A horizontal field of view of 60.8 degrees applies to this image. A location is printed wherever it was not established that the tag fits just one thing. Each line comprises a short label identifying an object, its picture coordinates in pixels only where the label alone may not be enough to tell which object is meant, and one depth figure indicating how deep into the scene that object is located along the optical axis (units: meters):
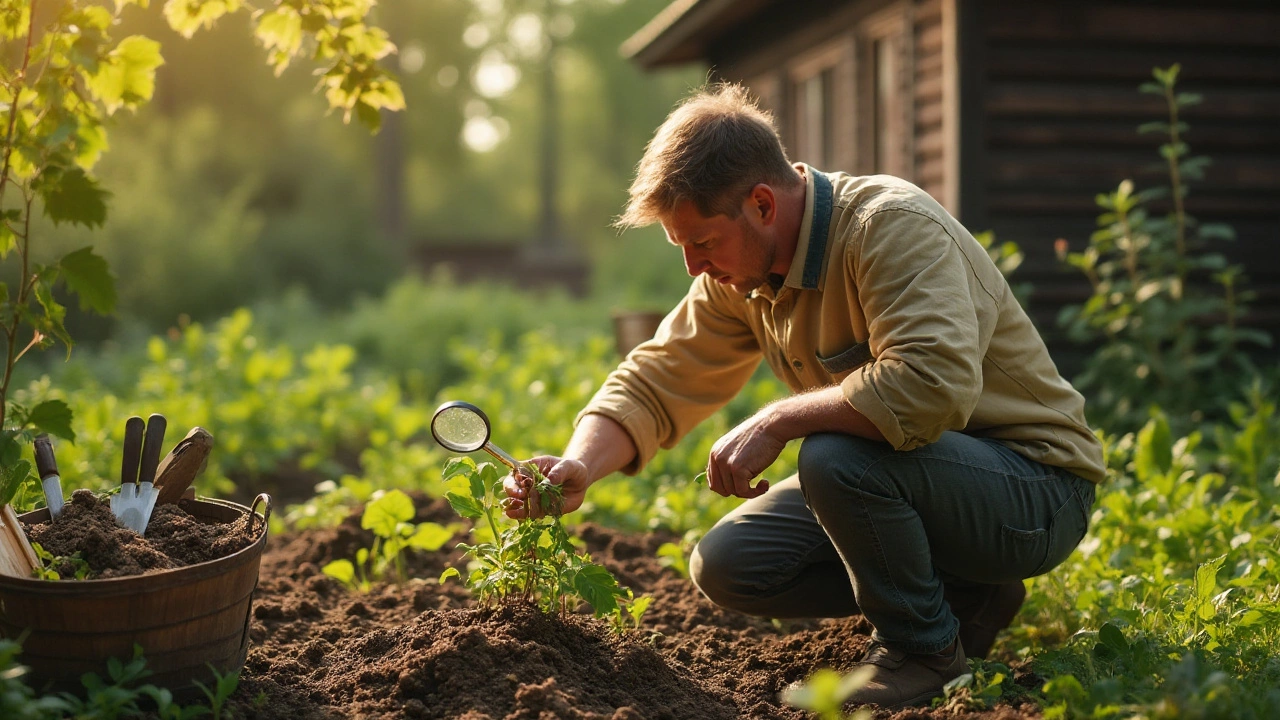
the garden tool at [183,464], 2.64
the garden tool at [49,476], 2.60
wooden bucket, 2.23
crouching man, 2.57
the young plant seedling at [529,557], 2.62
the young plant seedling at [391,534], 3.35
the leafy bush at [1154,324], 5.71
